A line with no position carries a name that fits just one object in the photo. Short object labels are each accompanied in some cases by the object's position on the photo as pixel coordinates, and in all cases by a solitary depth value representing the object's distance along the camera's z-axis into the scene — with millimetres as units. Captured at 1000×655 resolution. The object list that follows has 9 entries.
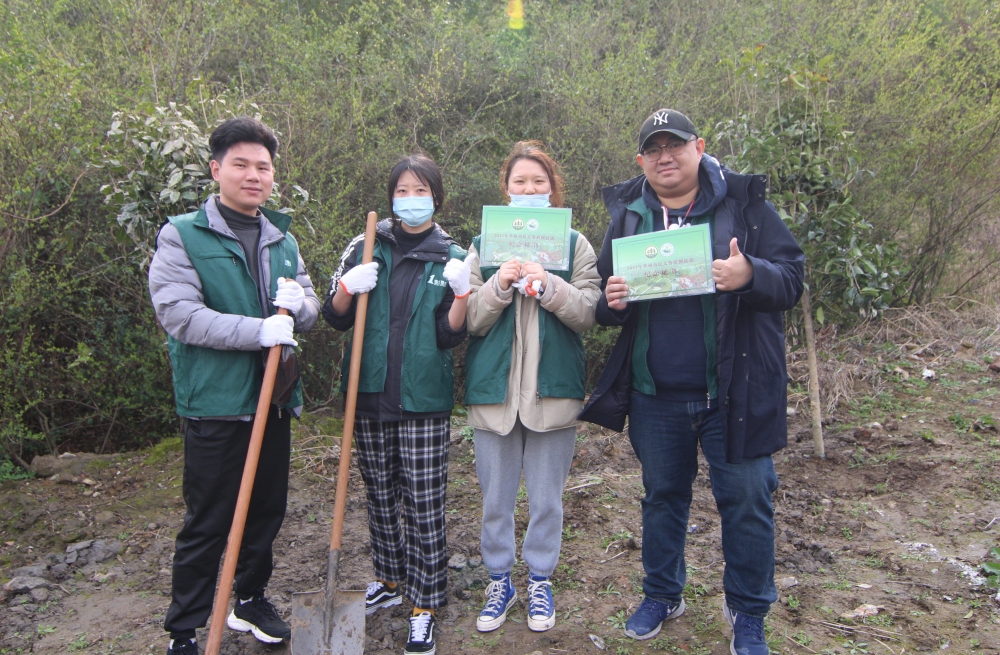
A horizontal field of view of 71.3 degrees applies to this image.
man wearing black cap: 2598
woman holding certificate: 2902
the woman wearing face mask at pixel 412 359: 2939
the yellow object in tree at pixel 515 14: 8882
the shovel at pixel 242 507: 2547
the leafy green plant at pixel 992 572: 3289
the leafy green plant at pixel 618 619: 3127
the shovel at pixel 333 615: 2773
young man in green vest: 2611
